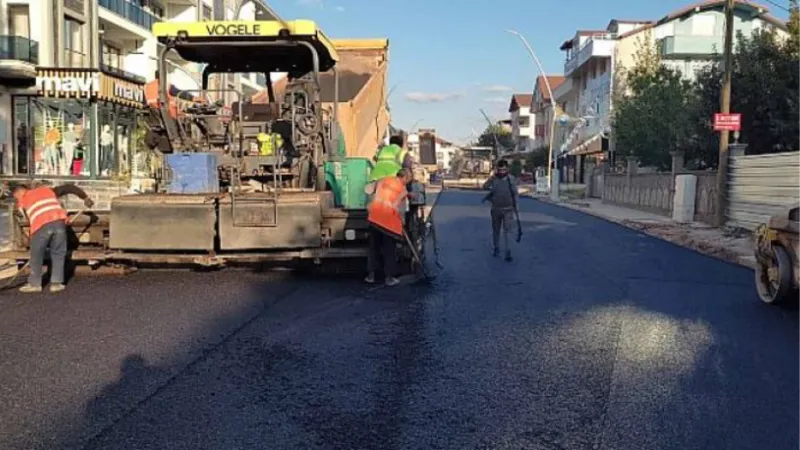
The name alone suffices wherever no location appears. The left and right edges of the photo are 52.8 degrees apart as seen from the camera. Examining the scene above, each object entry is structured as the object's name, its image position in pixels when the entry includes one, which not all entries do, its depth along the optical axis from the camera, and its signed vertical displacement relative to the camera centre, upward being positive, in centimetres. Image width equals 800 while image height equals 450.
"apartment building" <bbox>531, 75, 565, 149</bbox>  7494 +484
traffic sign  1755 +93
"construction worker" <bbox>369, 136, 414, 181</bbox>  1013 -5
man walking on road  1283 -64
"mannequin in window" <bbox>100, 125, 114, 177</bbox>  2822 +13
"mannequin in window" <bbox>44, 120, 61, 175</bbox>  2748 +6
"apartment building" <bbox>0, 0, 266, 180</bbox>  2688 +165
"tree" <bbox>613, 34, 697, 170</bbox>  2658 +169
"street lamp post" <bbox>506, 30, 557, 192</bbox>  4094 +13
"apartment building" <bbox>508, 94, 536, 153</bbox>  9812 +483
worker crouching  865 -85
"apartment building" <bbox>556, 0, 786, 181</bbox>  4700 +692
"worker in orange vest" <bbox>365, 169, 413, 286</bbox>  890 -70
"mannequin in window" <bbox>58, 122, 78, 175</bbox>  2756 +11
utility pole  1828 +124
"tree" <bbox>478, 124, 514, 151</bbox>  10013 +291
